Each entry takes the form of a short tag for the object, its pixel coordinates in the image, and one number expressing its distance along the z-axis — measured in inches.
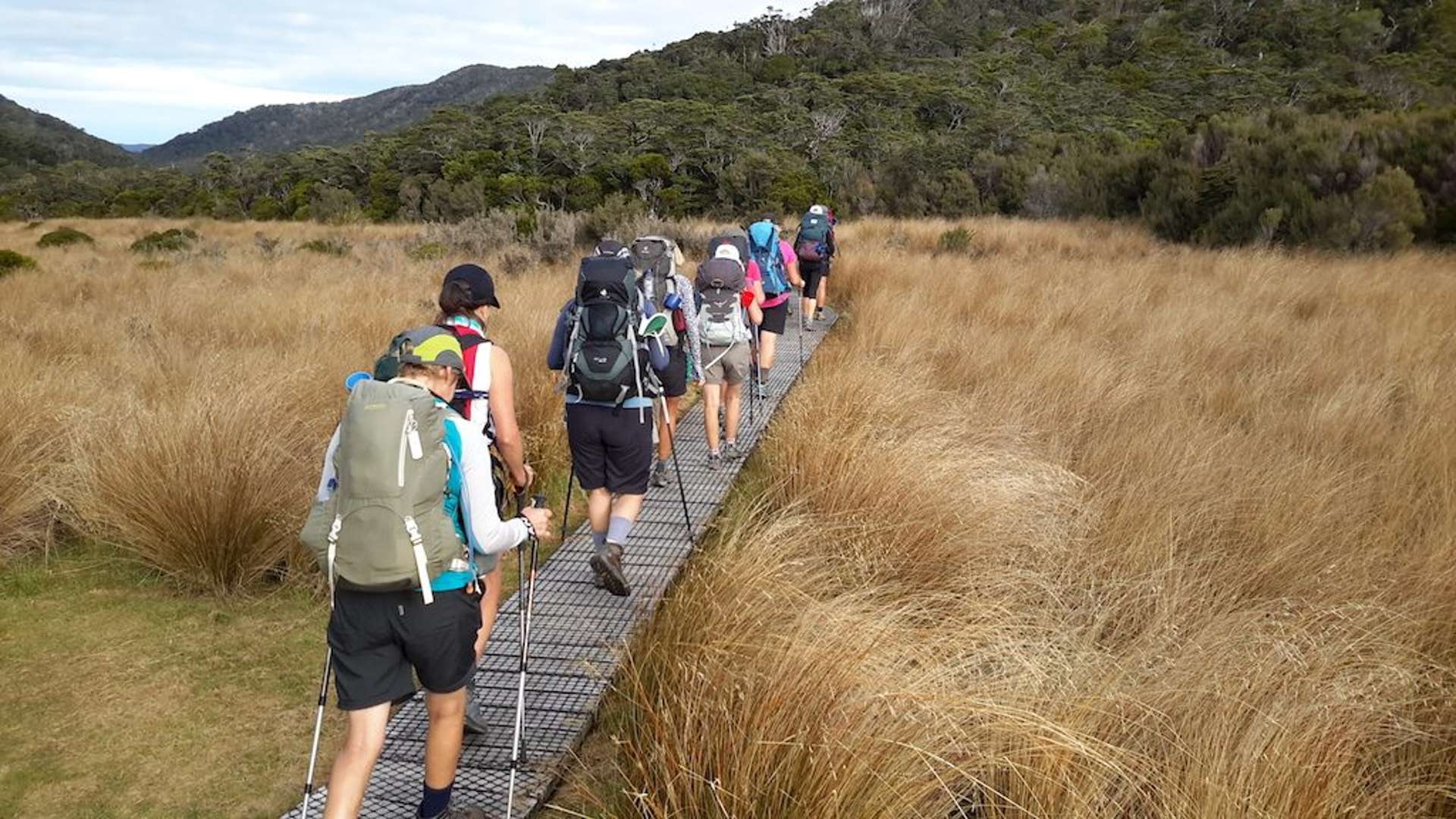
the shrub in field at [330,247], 744.3
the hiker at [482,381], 126.6
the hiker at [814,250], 426.0
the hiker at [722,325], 232.5
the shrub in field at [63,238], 820.6
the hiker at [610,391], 159.9
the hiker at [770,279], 317.4
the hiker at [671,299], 197.8
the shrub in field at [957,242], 716.7
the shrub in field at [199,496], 181.9
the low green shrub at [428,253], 666.8
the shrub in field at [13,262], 564.7
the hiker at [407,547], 87.6
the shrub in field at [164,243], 774.5
